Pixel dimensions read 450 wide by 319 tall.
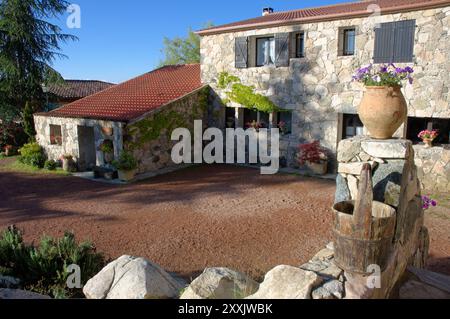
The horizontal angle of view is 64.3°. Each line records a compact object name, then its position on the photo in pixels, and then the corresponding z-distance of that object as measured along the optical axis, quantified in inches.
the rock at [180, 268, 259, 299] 130.1
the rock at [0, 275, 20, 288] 165.3
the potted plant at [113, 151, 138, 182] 440.1
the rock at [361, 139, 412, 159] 147.6
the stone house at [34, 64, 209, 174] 461.9
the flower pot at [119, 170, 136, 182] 443.8
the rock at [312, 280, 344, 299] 114.0
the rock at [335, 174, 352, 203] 151.1
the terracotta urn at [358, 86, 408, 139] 157.2
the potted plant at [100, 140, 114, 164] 465.7
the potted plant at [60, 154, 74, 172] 502.0
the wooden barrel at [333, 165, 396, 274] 123.2
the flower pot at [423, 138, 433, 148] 383.6
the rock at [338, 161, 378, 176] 151.1
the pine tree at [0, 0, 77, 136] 639.1
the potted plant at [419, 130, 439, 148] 380.9
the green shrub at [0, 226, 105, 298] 179.3
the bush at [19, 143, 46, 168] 534.0
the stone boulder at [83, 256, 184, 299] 142.6
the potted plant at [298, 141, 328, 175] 445.4
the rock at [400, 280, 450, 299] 151.8
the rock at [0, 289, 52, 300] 134.7
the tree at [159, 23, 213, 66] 1284.4
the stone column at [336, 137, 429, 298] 140.5
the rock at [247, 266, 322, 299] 115.4
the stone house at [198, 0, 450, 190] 370.9
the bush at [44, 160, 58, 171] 512.4
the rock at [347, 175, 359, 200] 150.1
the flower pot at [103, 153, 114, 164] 474.6
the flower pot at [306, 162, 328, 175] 445.1
